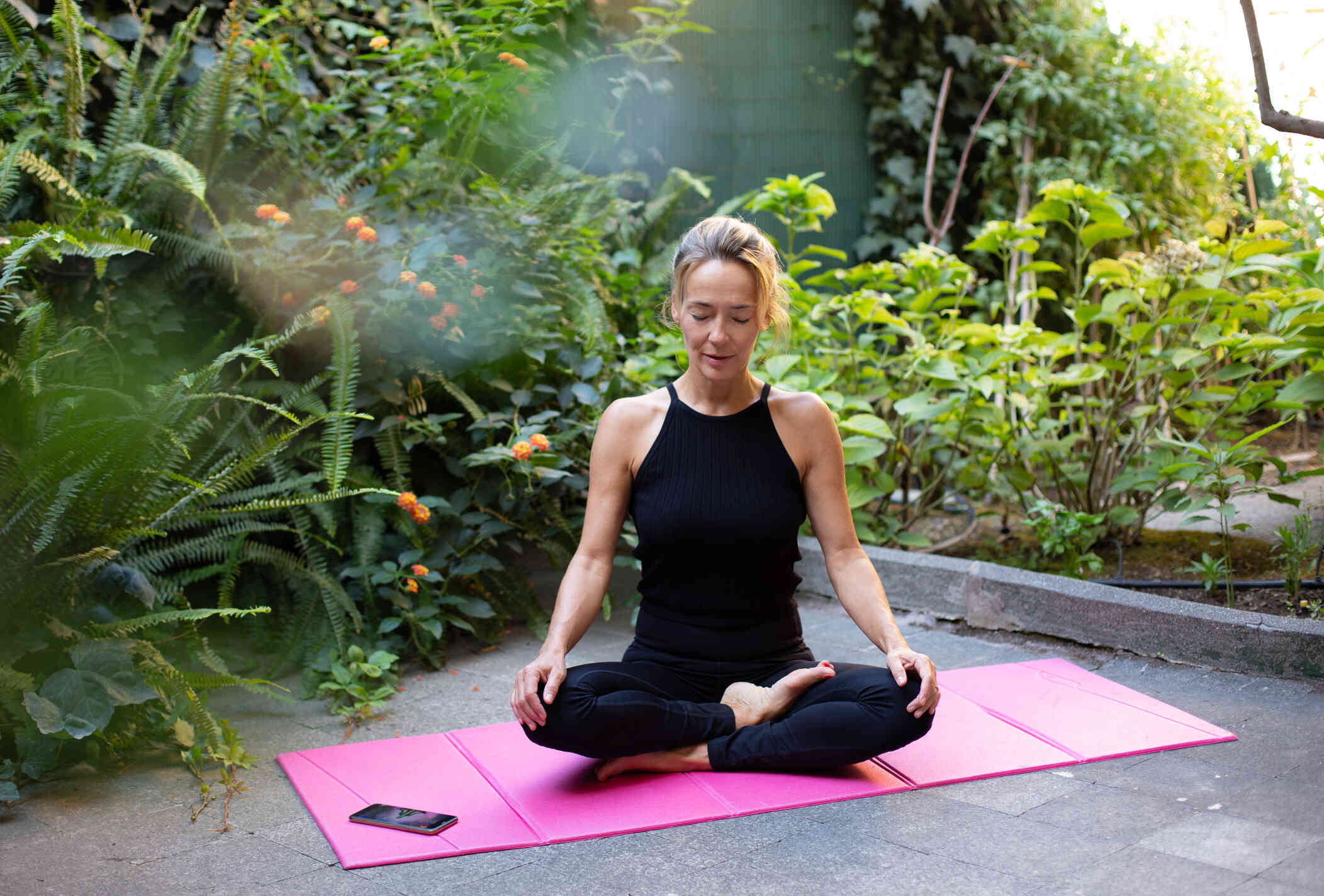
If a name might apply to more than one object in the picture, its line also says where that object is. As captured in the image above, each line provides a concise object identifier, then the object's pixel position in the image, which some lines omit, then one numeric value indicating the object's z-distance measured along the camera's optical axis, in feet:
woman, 6.63
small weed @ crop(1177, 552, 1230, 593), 9.76
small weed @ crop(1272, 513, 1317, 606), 9.25
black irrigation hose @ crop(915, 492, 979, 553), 12.71
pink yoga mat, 6.29
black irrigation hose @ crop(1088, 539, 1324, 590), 9.48
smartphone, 6.27
